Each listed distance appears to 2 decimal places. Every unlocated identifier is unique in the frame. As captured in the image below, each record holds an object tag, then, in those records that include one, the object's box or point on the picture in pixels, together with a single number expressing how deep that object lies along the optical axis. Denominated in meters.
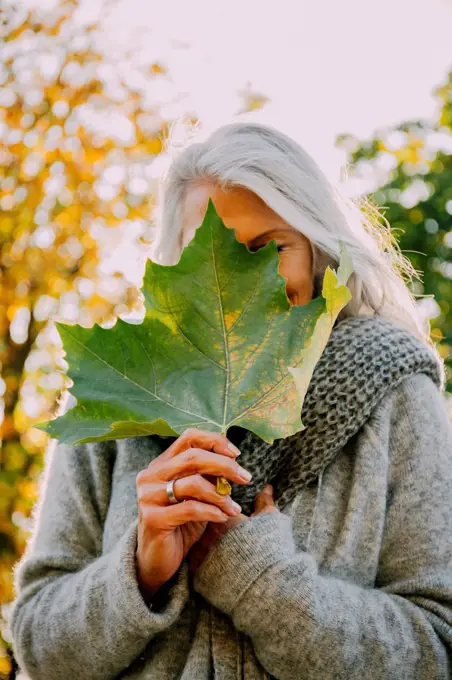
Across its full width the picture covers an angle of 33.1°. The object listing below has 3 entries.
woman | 1.24
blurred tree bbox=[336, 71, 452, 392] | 4.17
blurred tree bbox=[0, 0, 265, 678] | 4.61
